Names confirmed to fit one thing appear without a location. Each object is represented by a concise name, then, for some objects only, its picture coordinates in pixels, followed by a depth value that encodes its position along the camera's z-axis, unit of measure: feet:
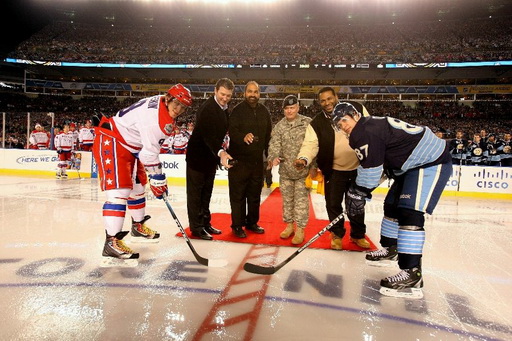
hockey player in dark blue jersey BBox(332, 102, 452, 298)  7.79
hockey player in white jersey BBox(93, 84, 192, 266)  9.10
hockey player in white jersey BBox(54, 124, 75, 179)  31.40
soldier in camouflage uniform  11.66
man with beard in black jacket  12.24
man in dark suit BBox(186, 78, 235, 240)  11.71
